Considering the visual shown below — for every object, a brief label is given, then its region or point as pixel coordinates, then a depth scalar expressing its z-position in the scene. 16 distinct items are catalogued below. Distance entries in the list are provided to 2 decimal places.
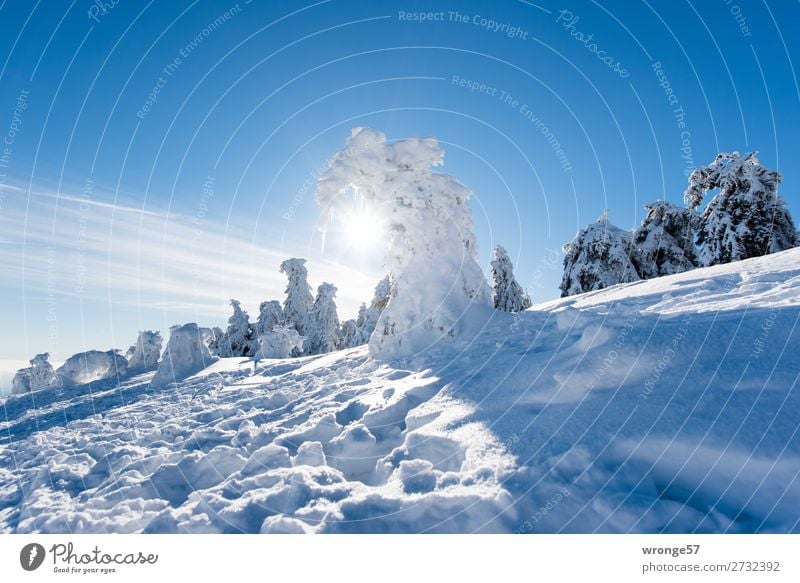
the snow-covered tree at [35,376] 28.31
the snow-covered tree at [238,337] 38.72
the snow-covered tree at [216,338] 41.03
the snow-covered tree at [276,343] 20.33
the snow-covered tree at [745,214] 20.05
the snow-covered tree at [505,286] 36.66
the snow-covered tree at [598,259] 27.34
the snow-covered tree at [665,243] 27.17
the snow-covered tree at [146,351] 23.42
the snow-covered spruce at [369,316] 33.12
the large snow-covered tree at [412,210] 11.77
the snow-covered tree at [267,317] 39.25
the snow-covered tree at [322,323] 37.06
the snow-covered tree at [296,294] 39.84
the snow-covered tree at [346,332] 44.28
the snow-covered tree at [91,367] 21.50
